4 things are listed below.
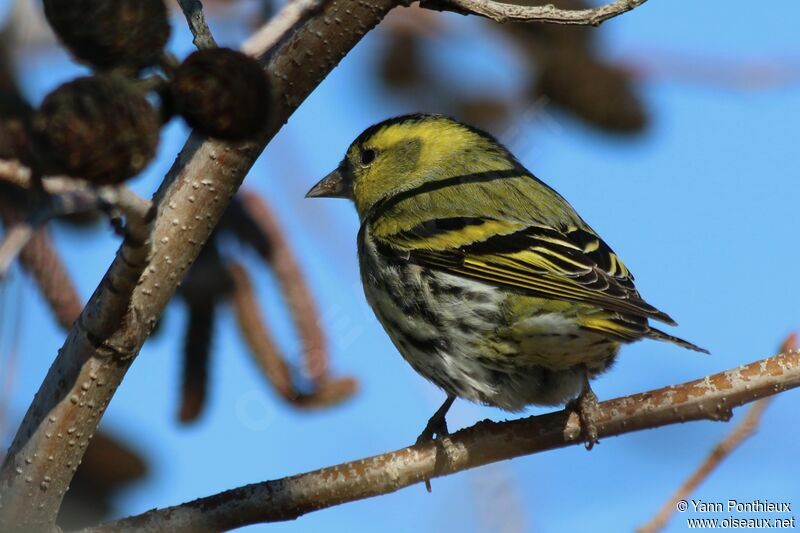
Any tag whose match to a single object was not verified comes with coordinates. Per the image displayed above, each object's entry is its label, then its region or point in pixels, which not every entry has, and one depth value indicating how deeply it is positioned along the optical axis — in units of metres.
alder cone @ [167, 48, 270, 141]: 2.70
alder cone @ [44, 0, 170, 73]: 2.87
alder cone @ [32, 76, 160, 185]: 2.47
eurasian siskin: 6.19
